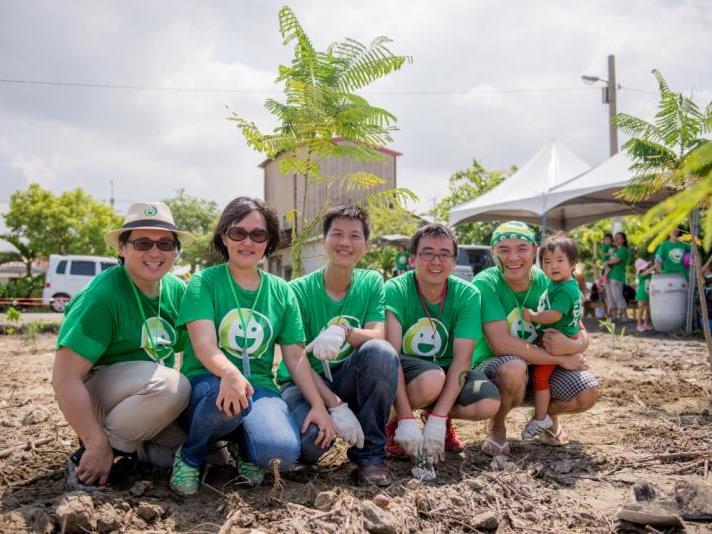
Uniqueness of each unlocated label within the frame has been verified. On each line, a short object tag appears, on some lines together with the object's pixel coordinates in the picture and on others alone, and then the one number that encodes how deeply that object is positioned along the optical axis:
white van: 15.91
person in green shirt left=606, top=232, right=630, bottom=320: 10.17
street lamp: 14.16
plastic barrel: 8.52
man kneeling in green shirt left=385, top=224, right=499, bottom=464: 2.69
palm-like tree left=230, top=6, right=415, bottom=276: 4.56
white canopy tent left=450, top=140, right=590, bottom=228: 10.21
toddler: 3.05
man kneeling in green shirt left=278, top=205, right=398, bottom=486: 2.52
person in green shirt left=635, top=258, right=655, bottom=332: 9.19
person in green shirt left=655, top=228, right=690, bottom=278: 8.53
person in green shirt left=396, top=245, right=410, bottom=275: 13.57
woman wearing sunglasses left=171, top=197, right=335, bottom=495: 2.30
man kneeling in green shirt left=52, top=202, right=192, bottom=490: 2.23
